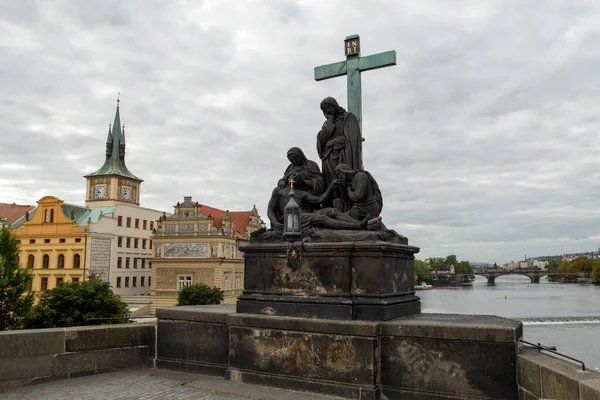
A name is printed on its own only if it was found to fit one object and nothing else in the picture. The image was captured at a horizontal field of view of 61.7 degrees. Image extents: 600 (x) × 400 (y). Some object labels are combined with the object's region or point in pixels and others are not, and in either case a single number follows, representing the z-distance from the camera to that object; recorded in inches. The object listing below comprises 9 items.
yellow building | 1855.3
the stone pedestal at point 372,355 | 201.8
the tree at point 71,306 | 871.1
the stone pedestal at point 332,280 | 233.3
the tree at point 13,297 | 877.8
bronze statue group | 260.2
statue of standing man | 288.2
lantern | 249.1
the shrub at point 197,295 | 1234.6
